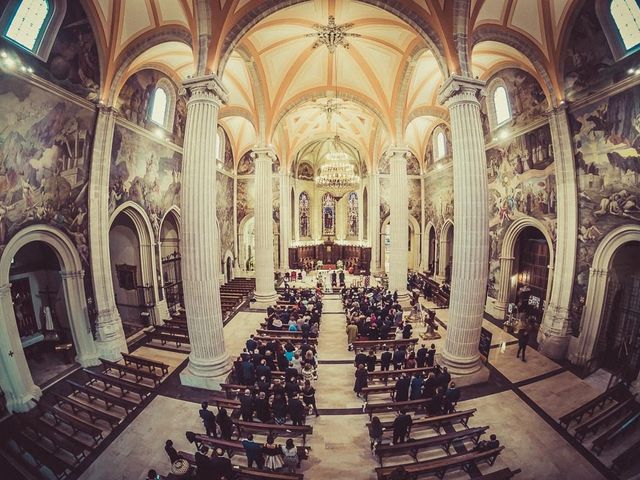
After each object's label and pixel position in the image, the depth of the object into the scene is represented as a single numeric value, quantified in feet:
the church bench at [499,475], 16.08
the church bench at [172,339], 34.71
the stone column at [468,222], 24.98
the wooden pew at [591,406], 20.51
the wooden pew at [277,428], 18.98
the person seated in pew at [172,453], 15.36
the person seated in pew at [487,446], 16.96
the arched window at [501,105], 41.05
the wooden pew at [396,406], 21.09
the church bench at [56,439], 18.11
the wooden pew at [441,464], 15.98
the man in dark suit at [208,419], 18.52
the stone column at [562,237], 31.50
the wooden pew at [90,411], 21.03
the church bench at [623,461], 17.16
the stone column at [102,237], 31.53
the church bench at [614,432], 18.66
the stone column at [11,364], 23.27
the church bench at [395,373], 25.02
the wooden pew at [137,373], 26.21
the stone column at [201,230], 24.91
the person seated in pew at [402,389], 21.95
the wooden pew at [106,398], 22.75
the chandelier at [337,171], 56.03
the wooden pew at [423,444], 17.42
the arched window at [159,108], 41.24
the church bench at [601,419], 19.60
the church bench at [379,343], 31.45
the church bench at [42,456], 17.38
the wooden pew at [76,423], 19.54
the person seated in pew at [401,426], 18.15
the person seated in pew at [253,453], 16.25
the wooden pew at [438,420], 19.66
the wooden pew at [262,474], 15.49
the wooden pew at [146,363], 27.82
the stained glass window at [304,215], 98.94
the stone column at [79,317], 30.45
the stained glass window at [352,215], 99.25
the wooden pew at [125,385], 24.77
